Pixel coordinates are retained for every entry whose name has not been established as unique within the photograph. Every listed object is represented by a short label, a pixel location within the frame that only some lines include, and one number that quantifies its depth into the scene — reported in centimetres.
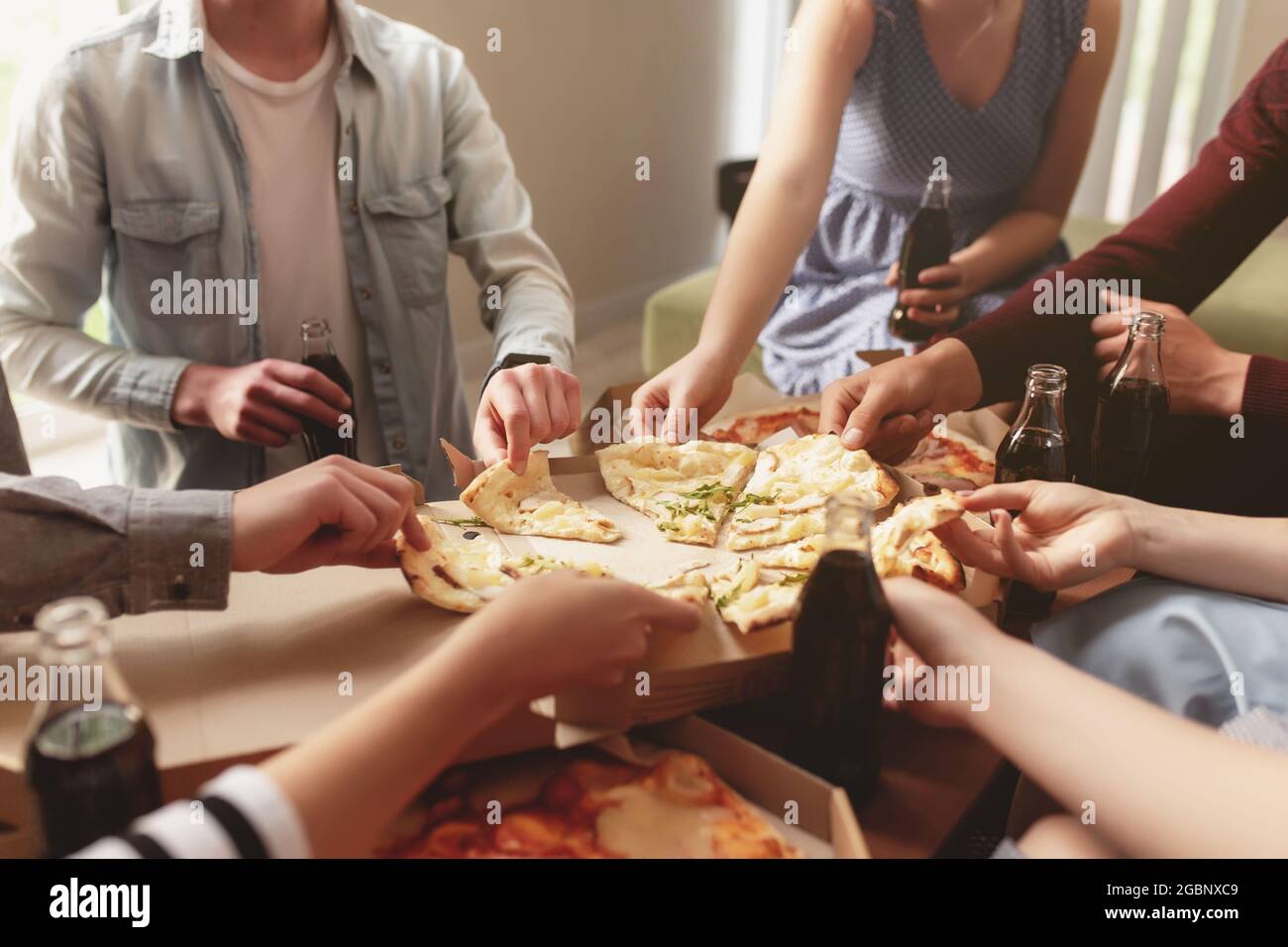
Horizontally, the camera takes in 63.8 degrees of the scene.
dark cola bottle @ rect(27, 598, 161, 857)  61
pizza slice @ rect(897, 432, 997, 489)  137
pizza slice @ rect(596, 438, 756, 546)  123
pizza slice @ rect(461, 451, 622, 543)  121
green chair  238
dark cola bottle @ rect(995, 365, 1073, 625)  117
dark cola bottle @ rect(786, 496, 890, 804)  80
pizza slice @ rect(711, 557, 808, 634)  95
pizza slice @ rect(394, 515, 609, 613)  104
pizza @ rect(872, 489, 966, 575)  103
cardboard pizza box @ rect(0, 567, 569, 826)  81
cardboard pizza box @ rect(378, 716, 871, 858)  74
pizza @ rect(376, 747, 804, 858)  75
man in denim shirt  157
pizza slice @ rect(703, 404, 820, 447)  154
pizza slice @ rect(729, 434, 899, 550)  119
